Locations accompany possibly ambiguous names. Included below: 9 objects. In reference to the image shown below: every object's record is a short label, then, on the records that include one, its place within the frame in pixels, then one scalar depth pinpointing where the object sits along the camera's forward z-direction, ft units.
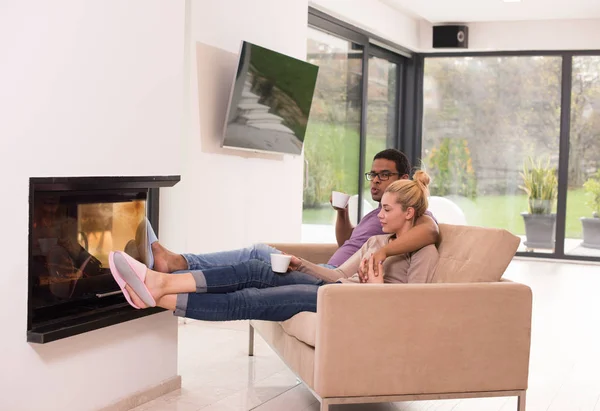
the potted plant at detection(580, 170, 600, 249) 30.14
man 10.66
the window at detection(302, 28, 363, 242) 23.06
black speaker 30.25
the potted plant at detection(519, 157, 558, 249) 30.86
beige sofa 8.86
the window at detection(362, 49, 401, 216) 28.14
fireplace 8.79
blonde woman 9.23
